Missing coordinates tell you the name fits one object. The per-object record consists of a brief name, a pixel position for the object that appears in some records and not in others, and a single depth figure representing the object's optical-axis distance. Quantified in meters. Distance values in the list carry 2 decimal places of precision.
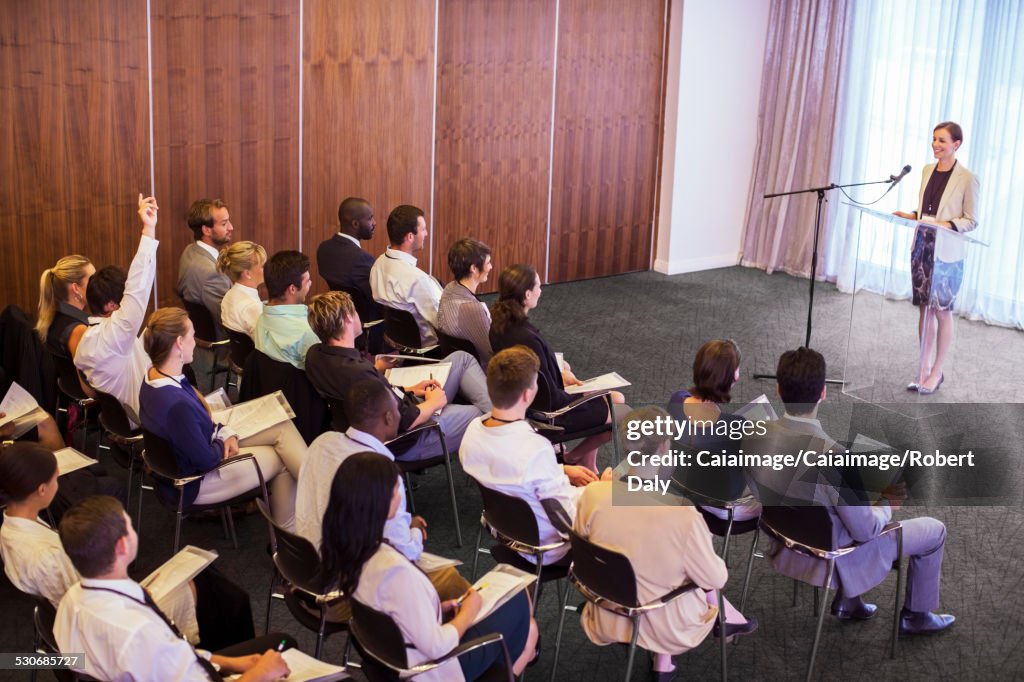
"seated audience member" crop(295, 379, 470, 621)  3.59
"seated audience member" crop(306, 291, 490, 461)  4.50
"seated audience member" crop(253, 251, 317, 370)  4.86
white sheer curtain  7.95
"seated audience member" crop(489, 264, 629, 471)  4.88
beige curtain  9.01
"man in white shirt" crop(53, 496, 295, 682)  2.80
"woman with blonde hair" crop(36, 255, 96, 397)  5.05
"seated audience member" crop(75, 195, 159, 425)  4.73
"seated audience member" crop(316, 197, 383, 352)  6.21
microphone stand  6.21
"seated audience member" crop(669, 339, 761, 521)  4.08
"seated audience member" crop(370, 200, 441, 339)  5.89
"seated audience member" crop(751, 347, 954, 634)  3.84
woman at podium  6.27
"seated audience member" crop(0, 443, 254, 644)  3.31
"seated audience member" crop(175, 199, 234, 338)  5.95
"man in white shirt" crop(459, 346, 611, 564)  3.78
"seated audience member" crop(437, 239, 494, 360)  5.30
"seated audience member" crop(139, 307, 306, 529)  4.19
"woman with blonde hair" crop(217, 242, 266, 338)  5.44
